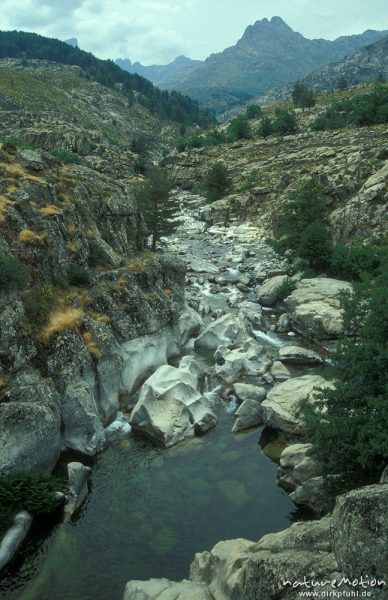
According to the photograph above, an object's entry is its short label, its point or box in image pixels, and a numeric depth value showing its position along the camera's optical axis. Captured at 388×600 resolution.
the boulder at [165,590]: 15.75
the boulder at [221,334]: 39.97
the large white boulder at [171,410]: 27.38
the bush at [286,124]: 138.12
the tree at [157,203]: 55.72
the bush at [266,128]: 142.12
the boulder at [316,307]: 40.62
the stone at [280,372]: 34.62
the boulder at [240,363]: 34.56
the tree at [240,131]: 149.38
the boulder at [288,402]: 27.44
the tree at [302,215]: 61.16
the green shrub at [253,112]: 193.51
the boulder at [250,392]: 31.39
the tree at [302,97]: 174.00
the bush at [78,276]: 34.59
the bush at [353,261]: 48.59
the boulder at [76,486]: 21.58
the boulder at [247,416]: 28.50
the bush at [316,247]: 54.09
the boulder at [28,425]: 22.19
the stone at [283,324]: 44.22
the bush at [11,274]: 27.11
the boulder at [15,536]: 18.44
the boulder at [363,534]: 11.23
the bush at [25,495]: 20.02
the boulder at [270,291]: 50.81
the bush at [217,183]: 104.44
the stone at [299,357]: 37.28
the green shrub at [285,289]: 50.16
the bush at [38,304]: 28.28
